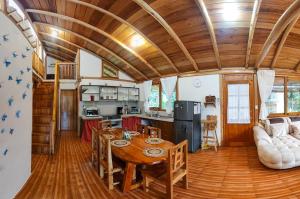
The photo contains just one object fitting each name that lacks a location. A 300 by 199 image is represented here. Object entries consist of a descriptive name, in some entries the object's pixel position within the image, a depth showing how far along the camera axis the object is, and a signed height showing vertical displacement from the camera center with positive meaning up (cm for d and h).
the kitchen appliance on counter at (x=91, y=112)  638 -40
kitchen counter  572 -59
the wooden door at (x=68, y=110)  830 -43
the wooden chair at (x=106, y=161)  261 -96
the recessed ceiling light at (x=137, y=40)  471 +169
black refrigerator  467 -60
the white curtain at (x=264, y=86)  495 +43
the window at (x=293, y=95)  532 +19
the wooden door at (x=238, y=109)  507 -23
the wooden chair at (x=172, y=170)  221 -100
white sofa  323 -94
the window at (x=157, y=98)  680 +12
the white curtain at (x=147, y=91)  719 +41
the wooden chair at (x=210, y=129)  490 -81
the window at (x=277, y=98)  522 +10
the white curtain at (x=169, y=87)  604 +49
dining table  227 -75
